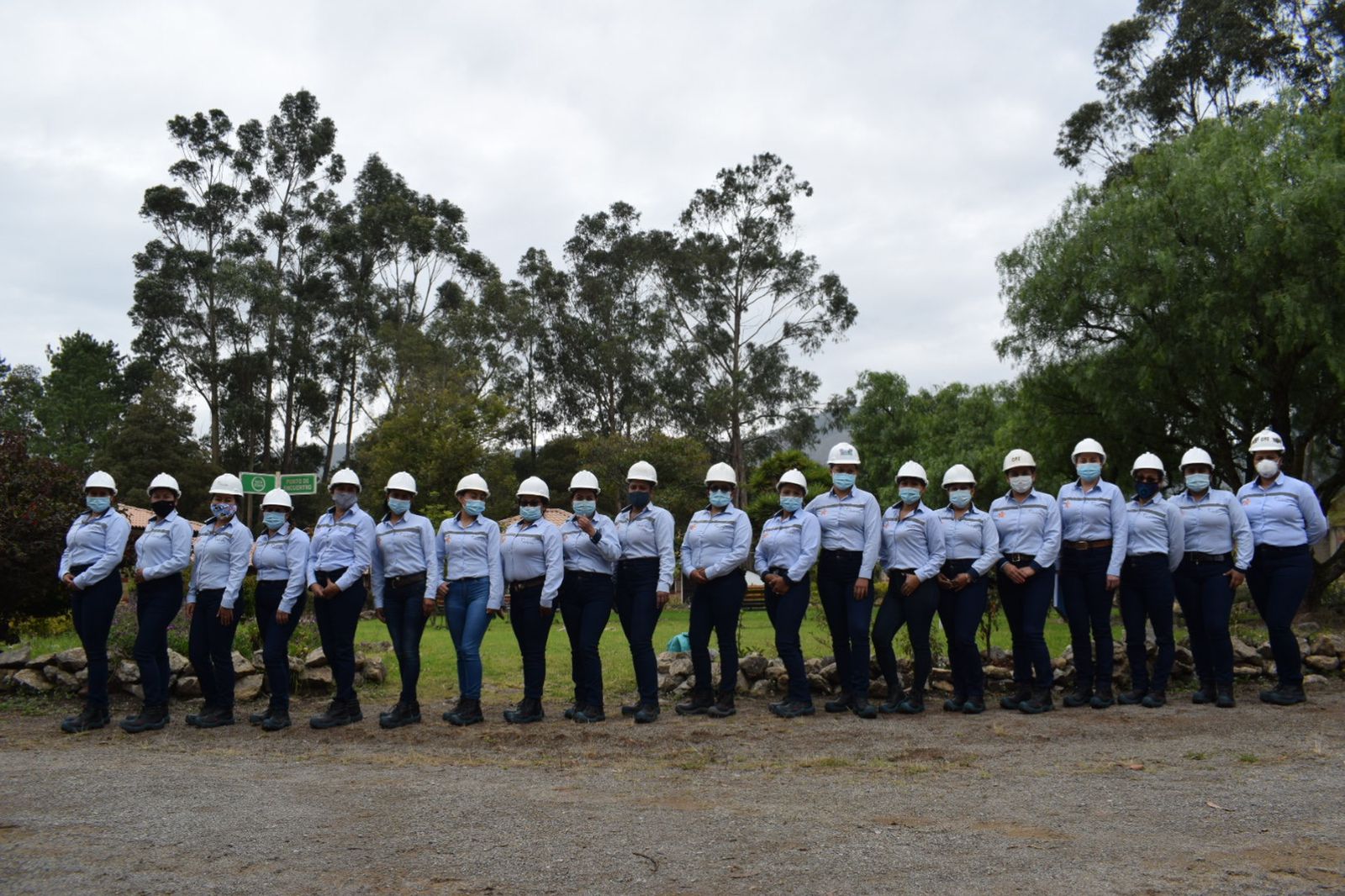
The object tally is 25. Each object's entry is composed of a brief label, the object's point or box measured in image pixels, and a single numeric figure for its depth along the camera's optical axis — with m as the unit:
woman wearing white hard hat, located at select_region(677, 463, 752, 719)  8.73
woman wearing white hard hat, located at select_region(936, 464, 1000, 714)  8.74
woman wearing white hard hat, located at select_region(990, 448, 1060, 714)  8.76
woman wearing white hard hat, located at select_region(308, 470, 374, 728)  8.59
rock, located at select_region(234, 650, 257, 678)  9.77
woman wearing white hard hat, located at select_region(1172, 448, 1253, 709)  8.82
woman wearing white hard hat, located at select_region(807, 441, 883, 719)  8.73
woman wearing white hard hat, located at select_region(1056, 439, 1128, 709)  8.81
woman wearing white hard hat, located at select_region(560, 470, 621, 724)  8.68
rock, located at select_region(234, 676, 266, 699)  9.65
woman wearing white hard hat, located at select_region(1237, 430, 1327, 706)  8.77
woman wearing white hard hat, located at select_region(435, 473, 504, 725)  8.59
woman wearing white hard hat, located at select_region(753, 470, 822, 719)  8.71
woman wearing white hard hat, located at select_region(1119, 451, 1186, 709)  8.89
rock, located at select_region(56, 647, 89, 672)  9.71
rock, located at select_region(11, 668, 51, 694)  9.64
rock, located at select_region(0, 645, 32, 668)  9.91
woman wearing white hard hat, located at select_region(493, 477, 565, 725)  8.58
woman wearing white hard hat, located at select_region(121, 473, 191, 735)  8.48
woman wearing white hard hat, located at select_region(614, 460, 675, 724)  8.70
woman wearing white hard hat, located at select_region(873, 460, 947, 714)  8.71
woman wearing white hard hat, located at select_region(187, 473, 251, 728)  8.68
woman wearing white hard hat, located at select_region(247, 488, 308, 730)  8.55
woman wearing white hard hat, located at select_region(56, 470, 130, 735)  8.43
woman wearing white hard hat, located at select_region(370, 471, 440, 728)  8.53
